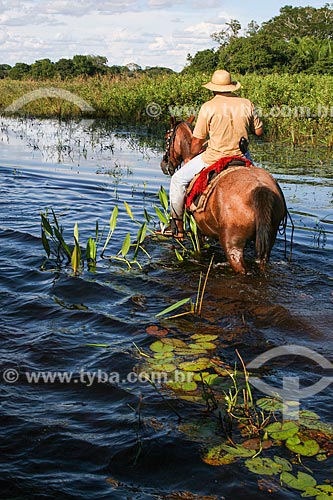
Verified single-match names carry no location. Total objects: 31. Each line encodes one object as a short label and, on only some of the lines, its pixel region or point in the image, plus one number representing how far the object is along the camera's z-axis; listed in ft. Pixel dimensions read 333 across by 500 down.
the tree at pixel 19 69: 199.09
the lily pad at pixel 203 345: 15.85
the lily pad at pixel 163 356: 15.10
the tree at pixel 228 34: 221.66
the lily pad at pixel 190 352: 15.49
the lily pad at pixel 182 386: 13.65
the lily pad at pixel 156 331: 16.79
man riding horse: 21.36
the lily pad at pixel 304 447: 11.16
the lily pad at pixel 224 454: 10.91
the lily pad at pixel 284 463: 10.65
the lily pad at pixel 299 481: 10.15
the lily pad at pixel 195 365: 14.58
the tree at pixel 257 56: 158.10
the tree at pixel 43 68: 179.67
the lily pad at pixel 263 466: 10.59
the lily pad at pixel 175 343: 16.02
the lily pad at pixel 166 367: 14.52
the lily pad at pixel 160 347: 15.63
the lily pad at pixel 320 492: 9.85
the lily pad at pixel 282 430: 11.57
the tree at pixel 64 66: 179.68
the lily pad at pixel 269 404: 12.69
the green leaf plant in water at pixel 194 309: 17.85
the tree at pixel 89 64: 176.86
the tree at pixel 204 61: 176.07
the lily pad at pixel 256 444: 11.27
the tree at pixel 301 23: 255.70
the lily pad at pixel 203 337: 16.48
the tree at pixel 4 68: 209.87
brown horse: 18.86
